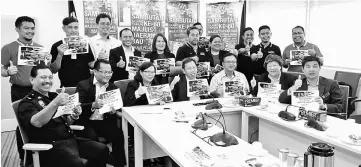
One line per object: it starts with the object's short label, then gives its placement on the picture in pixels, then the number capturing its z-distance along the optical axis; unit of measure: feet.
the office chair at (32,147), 7.16
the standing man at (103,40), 13.62
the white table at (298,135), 7.09
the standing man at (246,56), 16.34
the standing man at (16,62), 11.97
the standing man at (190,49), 15.48
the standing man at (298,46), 15.43
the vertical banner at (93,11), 17.24
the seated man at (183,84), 12.65
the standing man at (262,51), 15.92
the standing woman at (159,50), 14.19
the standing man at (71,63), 12.91
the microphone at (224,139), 7.01
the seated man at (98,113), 10.52
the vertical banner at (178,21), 19.43
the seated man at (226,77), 13.08
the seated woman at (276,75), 12.33
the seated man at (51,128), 8.15
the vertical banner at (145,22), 18.15
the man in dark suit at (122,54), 13.79
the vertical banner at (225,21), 20.65
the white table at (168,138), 6.37
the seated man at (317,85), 10.91
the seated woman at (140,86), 11.64
